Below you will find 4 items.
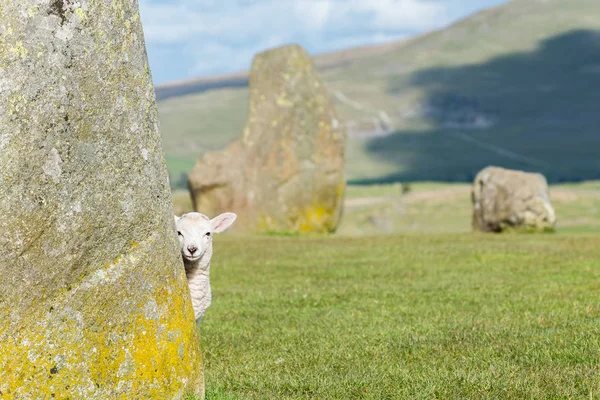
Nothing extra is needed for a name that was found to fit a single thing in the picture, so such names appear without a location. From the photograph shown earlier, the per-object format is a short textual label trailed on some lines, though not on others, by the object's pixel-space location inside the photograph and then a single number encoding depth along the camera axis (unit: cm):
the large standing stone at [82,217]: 664
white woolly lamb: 949
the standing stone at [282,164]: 3155
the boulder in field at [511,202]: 2892
